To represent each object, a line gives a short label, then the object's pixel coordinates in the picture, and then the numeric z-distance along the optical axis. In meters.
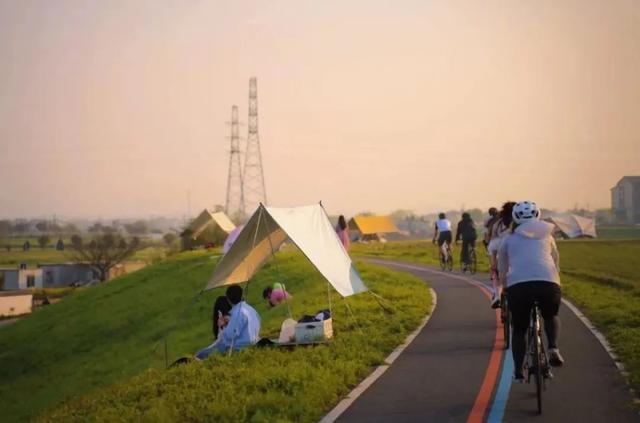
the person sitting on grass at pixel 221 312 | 14.66
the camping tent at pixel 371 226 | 99.72
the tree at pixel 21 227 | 167.62
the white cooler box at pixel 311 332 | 13.26
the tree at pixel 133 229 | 184.38
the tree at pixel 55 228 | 179.23
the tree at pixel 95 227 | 143.88
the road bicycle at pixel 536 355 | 8.02
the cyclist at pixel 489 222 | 15.26
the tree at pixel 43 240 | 152.96
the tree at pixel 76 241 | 104.20
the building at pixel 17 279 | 93.19
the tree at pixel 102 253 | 100.75
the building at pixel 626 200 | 97.94
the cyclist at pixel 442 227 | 27.69
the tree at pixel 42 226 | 181.88
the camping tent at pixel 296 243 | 15.73
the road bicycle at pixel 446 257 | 29.48
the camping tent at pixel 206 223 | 66.38
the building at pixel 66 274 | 99.94
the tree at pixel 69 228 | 178.70
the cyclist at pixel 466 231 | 24.09
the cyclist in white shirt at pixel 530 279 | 8.20
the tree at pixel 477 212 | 168.82
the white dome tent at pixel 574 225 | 80.92
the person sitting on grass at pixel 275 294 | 19.77
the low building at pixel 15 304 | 66.38
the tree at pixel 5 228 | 145.51
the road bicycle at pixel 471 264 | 27.64
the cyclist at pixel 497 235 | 11.62
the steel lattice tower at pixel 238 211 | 77.12
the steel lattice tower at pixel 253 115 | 74.46
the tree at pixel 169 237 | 128.22
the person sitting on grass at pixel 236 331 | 13.34
